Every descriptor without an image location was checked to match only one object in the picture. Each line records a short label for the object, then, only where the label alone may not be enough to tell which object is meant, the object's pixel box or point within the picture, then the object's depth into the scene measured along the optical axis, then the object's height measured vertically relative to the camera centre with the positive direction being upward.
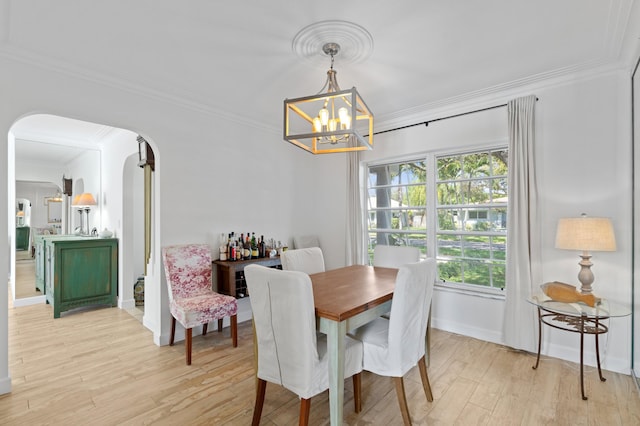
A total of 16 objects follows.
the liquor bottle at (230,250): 3.53 -0.45
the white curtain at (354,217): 4.11 -0.07
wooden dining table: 1.65 -0.57
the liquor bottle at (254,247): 3.70 -0.45
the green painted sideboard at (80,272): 3.90 -0.83
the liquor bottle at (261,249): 3.86 -0.48
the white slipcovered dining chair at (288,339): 1.61 -0.73
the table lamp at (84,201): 4.88 +0.19
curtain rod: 3.18 +1.11
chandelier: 1.95 +0.67
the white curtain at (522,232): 2.84 -0.20
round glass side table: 2.21 -0.76
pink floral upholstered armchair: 2.79 -0.86
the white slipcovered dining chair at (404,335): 1.75 -0.79
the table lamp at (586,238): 2.29 -0.21
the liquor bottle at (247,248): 3.62 -0.45
